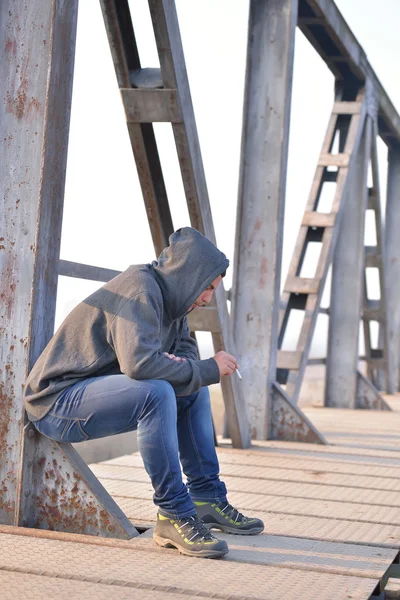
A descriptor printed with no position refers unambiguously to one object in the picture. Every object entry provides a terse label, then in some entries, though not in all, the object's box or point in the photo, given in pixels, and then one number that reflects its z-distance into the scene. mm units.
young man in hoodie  2617
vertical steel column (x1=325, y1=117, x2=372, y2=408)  7918
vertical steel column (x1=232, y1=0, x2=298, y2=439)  5359
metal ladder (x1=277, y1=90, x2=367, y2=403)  6523
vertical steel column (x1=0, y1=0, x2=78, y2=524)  2906
